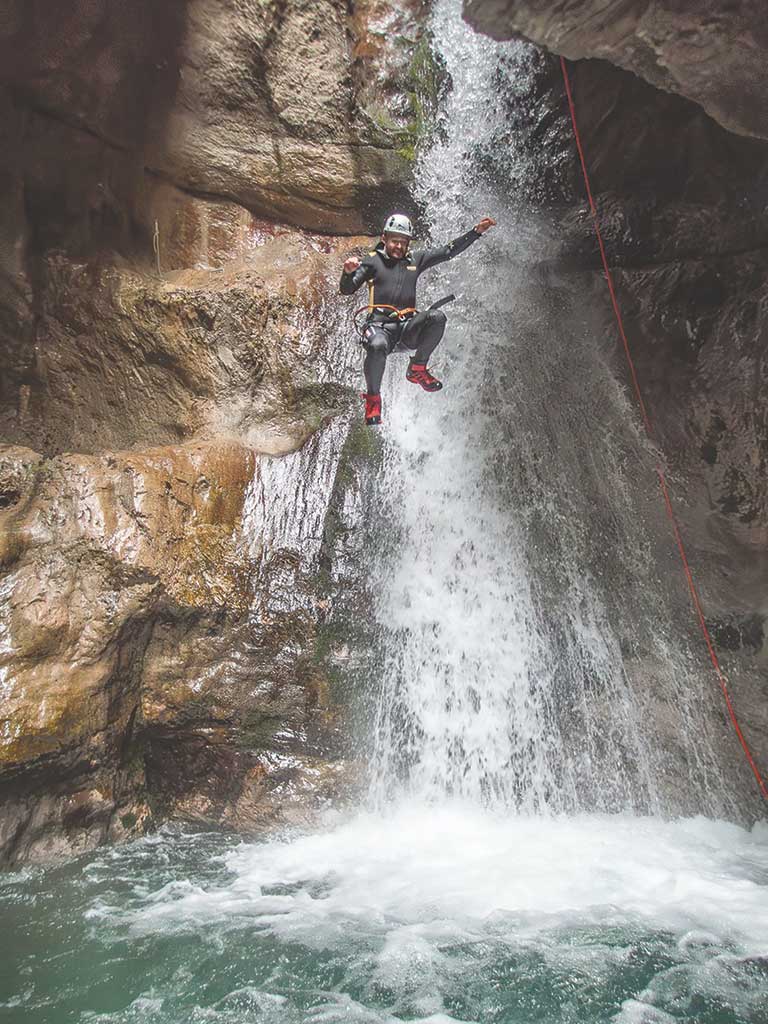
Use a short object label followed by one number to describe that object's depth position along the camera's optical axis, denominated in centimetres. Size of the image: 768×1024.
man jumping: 600
